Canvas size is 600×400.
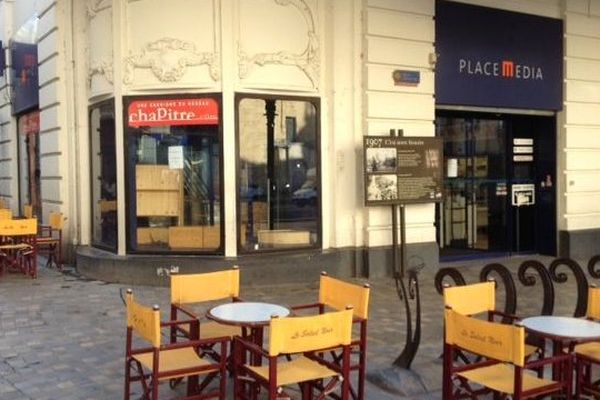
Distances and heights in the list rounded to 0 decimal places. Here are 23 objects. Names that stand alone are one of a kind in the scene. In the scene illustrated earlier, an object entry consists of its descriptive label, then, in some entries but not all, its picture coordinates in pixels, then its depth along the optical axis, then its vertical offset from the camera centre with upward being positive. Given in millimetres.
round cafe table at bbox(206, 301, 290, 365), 4471 -934
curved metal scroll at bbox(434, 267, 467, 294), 5363 -797
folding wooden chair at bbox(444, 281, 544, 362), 4682 -870
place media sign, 10977 +2008
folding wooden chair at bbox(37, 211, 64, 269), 10984 -958
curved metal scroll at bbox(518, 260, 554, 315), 5559 -870
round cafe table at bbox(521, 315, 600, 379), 4141 -970
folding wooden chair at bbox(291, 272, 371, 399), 4578 -898
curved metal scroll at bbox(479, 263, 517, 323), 5316 -851
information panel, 9711 +107
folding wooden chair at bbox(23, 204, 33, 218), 13038 -607
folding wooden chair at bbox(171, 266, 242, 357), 5109 -874
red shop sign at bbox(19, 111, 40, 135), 14205 +1248
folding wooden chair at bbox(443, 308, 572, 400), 3646 -1110
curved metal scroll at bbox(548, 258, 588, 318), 5398 -875
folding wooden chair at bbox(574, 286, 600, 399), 4250 -1145
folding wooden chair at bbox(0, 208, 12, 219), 11781 -594
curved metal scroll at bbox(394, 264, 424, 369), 5383 -1300
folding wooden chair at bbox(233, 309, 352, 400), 3797 -1129
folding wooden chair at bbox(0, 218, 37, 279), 10204 -991
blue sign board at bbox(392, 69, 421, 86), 10125 +1492
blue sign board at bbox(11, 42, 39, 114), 13562 +2197
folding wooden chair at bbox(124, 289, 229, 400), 3969 -1150
